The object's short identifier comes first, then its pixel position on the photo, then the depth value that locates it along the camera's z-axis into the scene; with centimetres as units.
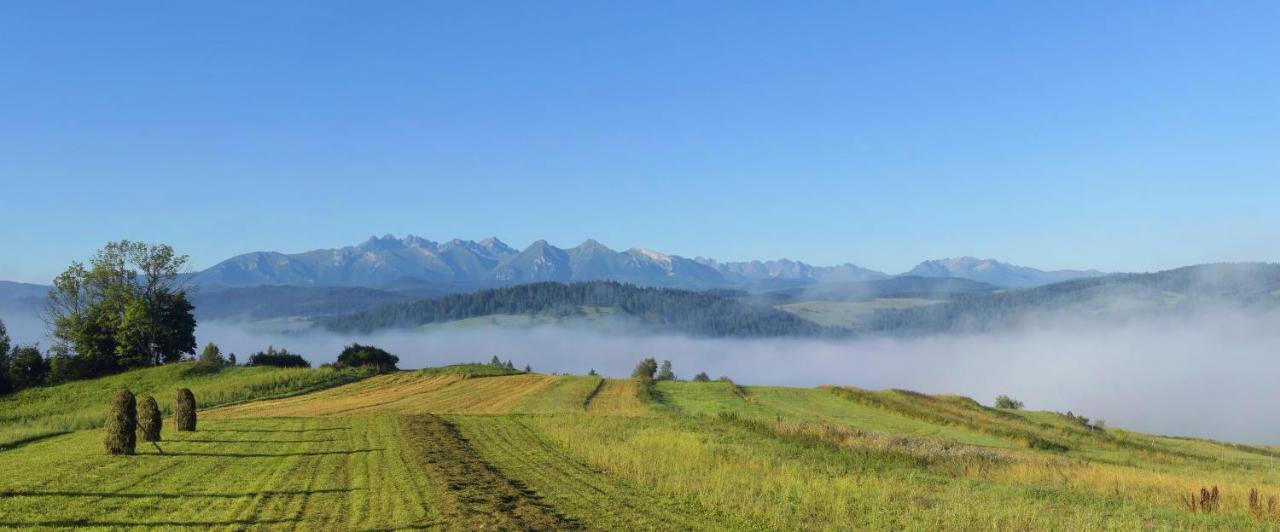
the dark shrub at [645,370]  8425
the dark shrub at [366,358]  9031
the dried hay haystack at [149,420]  3209
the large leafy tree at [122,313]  8919
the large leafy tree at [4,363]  7959
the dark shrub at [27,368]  8669
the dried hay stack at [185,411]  3797
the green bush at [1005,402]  10236
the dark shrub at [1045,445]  4778
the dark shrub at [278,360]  8619
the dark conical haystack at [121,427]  2888
